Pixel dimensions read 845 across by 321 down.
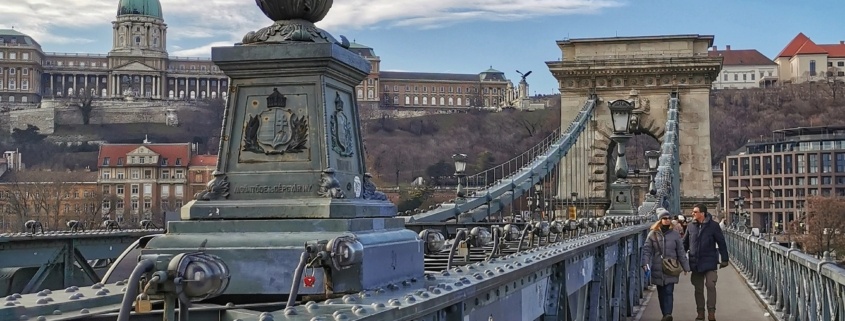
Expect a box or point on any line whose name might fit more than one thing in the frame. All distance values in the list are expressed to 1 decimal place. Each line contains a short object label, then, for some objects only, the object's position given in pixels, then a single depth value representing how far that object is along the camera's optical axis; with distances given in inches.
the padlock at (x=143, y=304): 151.6
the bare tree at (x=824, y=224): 2837.1
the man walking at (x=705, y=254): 501.7
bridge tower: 1594.5
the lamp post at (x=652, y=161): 1106.7
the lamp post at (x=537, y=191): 1391.1
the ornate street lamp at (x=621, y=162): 746.2
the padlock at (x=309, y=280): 206.7
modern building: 3929.6
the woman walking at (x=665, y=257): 481.1
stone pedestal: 208.8
